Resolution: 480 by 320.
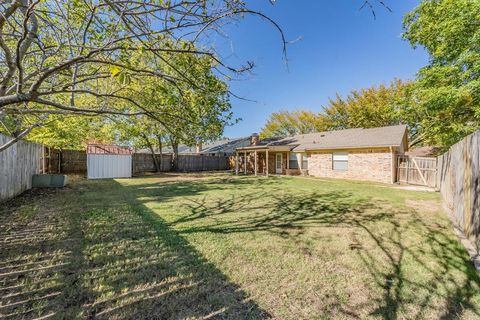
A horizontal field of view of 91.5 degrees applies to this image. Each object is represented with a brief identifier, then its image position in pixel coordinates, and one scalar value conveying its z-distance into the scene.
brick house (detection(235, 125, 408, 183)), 13.89
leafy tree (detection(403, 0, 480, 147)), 10.31
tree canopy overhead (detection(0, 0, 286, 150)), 2.16
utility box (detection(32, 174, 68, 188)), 9.55
